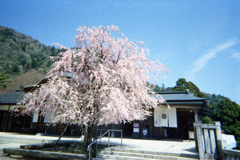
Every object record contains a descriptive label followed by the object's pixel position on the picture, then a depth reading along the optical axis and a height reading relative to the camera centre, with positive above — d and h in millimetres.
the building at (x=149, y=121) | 13016 -24
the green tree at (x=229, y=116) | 20097 +1344
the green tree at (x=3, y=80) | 35616 +8515
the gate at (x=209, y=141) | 6128 -599
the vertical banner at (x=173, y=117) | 13148 +570
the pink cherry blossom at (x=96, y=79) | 6840 +1981
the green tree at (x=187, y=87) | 29550 +7111
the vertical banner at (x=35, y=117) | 16233 +116
